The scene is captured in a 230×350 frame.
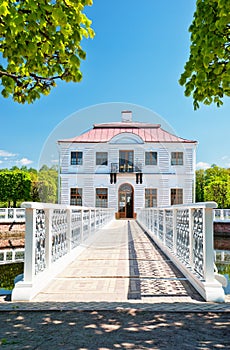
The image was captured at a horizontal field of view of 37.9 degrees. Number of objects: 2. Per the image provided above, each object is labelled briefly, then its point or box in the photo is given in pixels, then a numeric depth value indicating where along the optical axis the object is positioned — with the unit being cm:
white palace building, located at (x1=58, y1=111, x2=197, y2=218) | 2053
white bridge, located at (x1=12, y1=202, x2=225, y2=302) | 367
